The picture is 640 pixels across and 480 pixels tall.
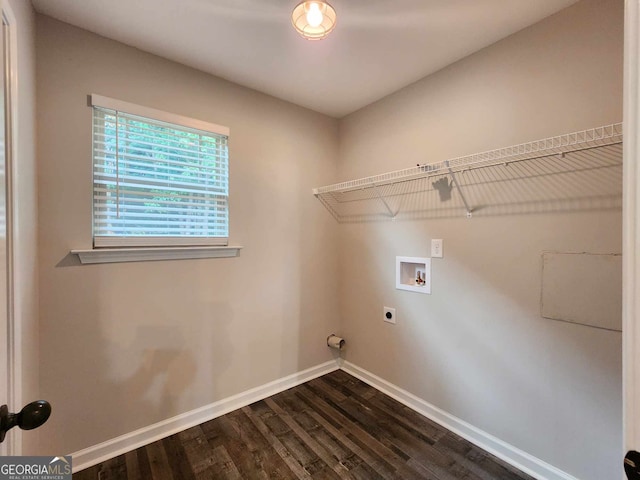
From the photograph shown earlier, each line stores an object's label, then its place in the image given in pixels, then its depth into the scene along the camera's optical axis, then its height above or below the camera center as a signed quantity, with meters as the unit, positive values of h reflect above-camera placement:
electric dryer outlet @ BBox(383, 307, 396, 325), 2.30 -0.63
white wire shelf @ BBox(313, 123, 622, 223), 1.34 +0.34
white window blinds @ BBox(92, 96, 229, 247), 1.64 +0.36
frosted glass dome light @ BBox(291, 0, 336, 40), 1.27 +1.02
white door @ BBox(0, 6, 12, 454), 0.66 -0.04
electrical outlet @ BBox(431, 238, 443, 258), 1.97 -0.07
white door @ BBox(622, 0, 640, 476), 0.51 +0.01
